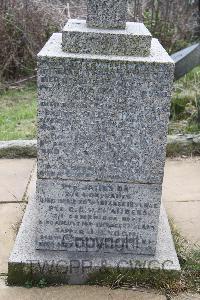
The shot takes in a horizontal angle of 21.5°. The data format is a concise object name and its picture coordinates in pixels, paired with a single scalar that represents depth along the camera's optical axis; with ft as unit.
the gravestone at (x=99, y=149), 9.65
